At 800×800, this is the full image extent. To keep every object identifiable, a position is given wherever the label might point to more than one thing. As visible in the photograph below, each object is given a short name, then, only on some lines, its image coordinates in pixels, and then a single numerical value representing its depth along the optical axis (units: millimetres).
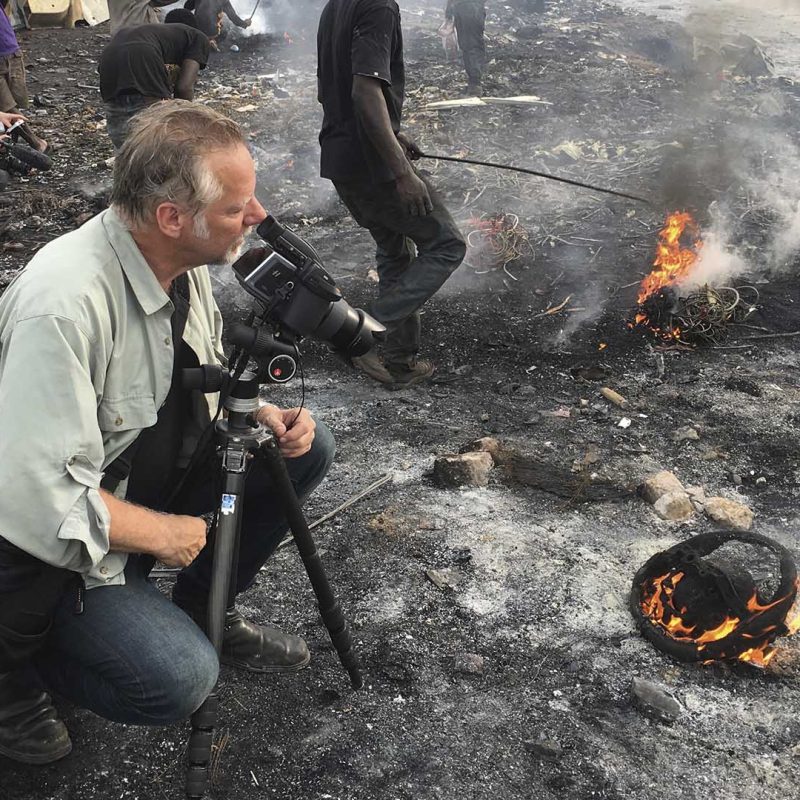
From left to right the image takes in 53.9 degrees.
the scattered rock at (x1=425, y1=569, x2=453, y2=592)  3186
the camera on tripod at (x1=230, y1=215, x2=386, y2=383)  2156
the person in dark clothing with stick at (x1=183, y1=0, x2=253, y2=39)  11297
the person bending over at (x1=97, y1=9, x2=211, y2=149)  6203
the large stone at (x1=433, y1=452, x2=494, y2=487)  3762
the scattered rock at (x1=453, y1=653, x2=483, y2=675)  2822
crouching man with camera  1896
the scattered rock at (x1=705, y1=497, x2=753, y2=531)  3529
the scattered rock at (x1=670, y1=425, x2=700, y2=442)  4168
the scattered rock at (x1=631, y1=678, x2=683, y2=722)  2652
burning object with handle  2758
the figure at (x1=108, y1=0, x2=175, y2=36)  7105
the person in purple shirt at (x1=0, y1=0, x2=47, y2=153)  8266
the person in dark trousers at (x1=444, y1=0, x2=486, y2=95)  11086
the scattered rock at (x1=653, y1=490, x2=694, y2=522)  3543
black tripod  2195
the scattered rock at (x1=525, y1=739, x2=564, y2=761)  2506
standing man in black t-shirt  4164
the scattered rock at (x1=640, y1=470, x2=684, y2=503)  3627
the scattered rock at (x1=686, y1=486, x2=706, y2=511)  3627
